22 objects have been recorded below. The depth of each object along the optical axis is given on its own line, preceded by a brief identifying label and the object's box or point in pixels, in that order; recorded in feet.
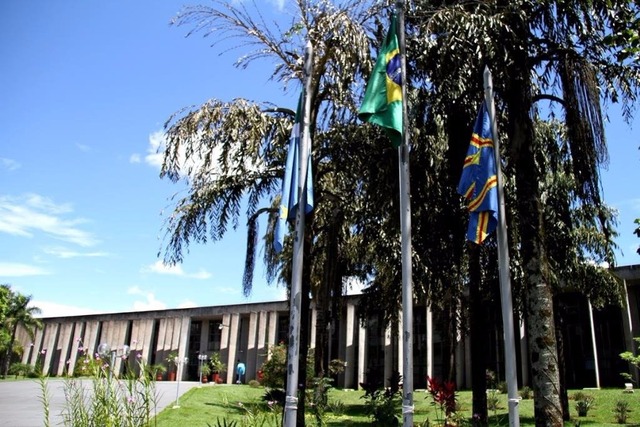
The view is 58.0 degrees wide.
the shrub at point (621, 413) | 57.82
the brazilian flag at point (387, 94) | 22.97
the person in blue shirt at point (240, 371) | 129.29
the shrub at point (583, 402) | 63.10
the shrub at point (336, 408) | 57.23
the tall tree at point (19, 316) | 174.40
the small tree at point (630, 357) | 52.77
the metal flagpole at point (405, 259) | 20.07
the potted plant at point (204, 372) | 128.16
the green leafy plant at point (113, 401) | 17.49
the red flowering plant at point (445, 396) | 33.97
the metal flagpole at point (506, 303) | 22.15
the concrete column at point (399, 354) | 116.14
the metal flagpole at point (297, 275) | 20.74
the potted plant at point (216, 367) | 125.95
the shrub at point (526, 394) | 81.40
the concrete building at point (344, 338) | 107.55
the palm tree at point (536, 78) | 25.84
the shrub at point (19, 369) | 166.91
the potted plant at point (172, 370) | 153.12
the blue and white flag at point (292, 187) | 24.26
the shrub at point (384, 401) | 44.24
